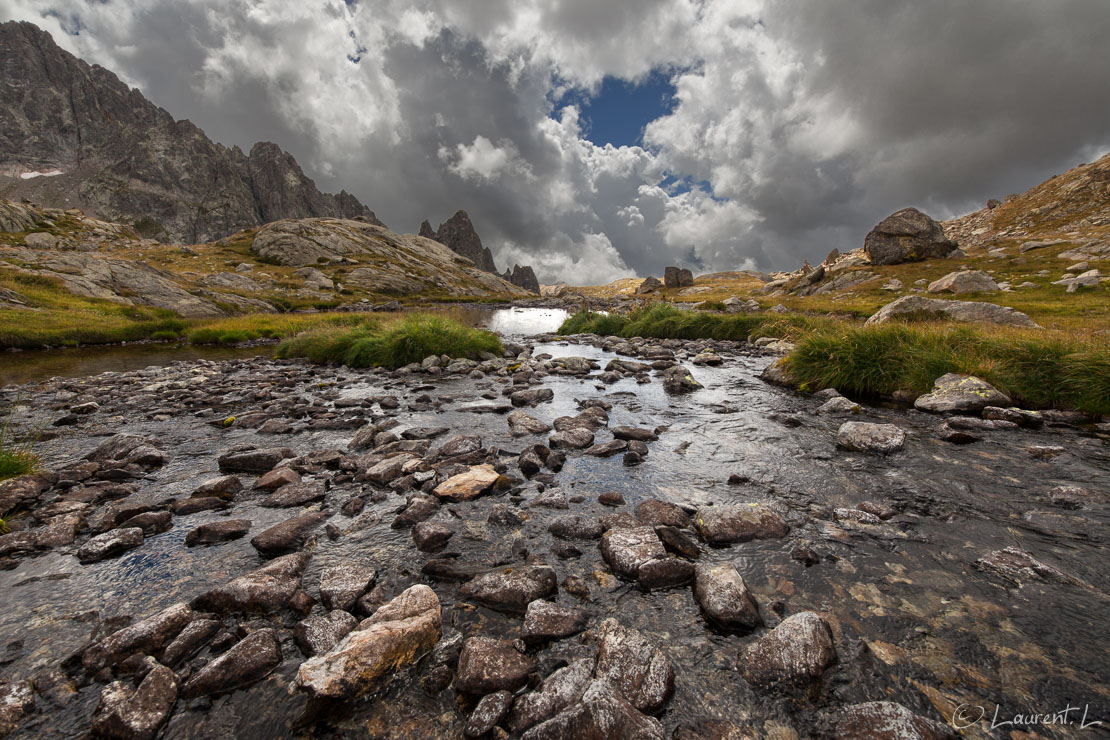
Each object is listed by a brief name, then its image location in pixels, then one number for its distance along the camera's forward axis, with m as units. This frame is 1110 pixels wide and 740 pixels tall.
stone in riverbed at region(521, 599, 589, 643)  3.31
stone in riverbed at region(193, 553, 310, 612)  3.61
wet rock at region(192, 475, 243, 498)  5.83
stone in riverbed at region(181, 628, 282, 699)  2.85
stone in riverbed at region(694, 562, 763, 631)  3.43
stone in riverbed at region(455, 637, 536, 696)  2.86
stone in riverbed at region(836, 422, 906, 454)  7.41
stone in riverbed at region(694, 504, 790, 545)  4.71
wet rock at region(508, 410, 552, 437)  8.78
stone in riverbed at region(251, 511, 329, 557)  4.54
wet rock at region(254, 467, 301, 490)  6.05
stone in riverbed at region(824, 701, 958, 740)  2.44
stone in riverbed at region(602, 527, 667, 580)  4.12
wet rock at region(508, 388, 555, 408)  11.29
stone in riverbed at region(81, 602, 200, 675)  3.03
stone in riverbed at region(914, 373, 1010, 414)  9.47
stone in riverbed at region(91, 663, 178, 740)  2.52
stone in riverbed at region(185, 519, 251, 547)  4.70
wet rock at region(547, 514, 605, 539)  4.82
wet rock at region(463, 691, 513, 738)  2.56
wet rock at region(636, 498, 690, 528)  5.00
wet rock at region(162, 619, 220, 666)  3.05
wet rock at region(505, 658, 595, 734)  2.62
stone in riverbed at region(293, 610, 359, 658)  3.18
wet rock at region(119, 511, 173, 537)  4.87
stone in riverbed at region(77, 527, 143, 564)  4.36
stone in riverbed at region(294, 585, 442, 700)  2.74
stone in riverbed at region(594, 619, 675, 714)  2.78
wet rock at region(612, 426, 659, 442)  8.26
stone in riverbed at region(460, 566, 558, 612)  3.71
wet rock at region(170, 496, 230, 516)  5.40
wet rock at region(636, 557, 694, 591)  3.96
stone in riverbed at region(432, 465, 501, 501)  5.71
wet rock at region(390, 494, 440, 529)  5.09
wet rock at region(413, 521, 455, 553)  4.62
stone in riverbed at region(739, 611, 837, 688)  2.90
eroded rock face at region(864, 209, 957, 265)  64.38
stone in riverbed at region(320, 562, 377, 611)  3.68
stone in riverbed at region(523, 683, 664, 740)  2.41
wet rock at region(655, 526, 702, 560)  4.41
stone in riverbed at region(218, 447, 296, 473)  6.85
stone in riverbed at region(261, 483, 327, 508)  5.62
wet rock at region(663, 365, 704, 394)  12.85
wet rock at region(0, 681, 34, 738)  2.56
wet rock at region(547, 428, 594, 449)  7.79
